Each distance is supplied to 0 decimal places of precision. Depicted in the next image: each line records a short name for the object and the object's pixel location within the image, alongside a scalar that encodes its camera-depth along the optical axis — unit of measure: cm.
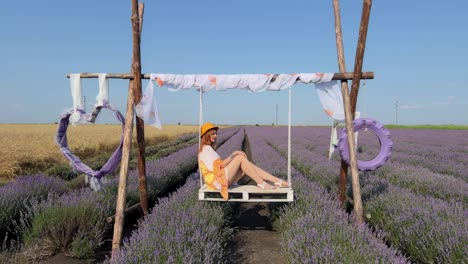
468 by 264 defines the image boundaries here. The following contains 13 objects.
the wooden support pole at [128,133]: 430
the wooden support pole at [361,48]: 484
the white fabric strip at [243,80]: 471
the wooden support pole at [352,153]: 470
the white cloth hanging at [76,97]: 496
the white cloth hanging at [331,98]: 496
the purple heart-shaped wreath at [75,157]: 503
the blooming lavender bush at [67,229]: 411
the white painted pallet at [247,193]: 444
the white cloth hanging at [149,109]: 475
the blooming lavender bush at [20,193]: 477
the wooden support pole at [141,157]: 511
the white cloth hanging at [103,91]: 493
